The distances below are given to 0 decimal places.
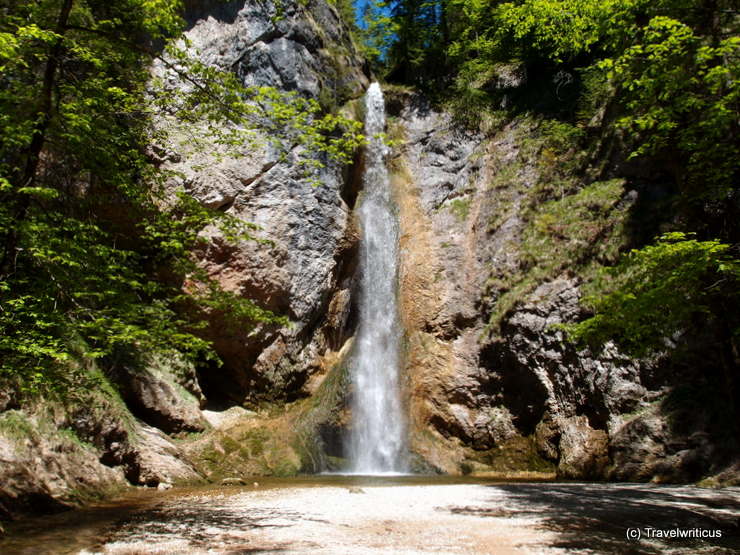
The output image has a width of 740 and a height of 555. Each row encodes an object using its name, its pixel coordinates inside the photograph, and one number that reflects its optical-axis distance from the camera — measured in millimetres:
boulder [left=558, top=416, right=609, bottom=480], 11328
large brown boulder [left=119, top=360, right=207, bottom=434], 11172
